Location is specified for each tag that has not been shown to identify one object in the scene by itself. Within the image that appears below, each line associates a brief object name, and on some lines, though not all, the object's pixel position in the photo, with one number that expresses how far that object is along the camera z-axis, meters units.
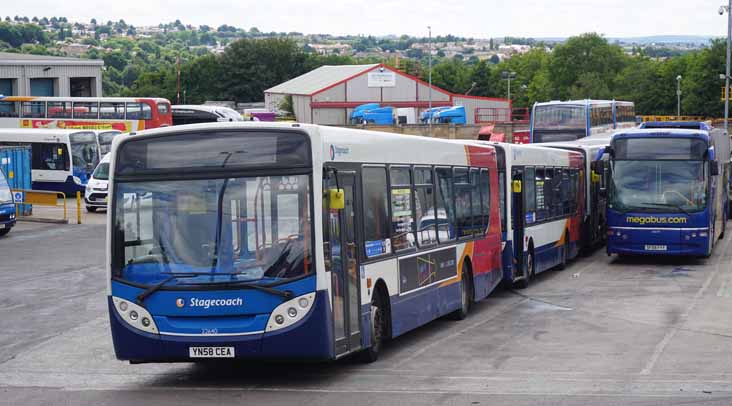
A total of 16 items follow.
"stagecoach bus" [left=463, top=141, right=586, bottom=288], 20.45
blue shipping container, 40.94
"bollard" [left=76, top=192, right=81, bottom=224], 35.69
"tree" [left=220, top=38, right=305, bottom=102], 137.12
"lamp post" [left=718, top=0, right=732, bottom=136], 67.20
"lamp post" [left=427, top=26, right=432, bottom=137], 93.09
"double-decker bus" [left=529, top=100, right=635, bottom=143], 49.31
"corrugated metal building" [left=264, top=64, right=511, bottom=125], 99.06
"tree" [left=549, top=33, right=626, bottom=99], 153.25
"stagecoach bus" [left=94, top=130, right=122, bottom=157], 48.22
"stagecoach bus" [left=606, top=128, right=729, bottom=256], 25.55
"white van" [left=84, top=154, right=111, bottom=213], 39.94
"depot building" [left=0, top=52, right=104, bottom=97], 76.62
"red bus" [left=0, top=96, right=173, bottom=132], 59.75
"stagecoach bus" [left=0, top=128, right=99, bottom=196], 47.78
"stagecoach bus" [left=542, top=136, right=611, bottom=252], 28.48
